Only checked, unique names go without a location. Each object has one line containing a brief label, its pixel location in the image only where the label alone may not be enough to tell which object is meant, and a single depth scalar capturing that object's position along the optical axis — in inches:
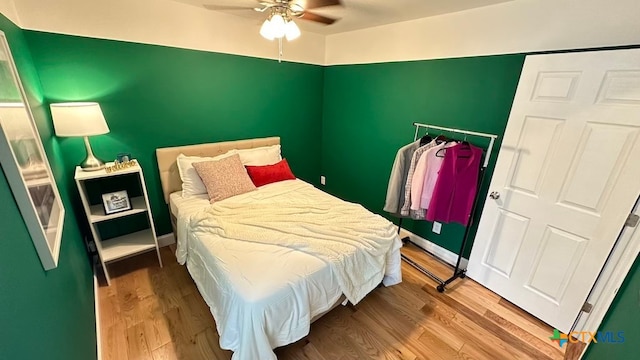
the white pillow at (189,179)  95.3
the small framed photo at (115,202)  82.0
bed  54.0
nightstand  80.4
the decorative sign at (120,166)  81.8
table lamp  71.9
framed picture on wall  34.8
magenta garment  84.2
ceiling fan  65.6
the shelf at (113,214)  80.7
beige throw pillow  91.7
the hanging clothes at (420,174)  88.5
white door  59.7
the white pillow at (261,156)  109.0
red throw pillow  105.3
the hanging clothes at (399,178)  94.1
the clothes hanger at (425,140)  94.8
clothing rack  80.0
